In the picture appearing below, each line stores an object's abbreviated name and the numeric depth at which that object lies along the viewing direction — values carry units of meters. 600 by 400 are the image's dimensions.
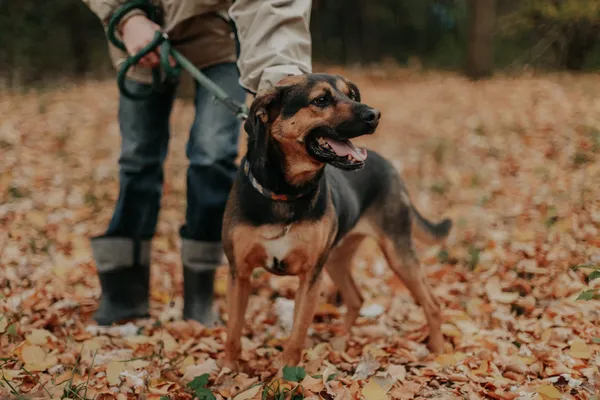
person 3.14
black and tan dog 2.78
